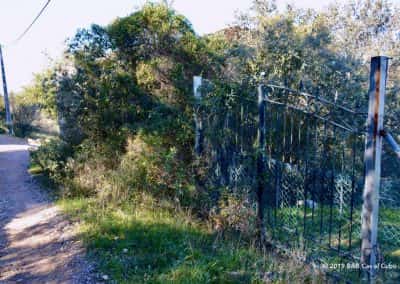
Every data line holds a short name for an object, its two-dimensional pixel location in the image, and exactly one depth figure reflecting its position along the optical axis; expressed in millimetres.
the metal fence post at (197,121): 4934
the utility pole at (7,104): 19516
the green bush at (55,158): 6688
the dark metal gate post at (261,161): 3766
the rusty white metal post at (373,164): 2506
